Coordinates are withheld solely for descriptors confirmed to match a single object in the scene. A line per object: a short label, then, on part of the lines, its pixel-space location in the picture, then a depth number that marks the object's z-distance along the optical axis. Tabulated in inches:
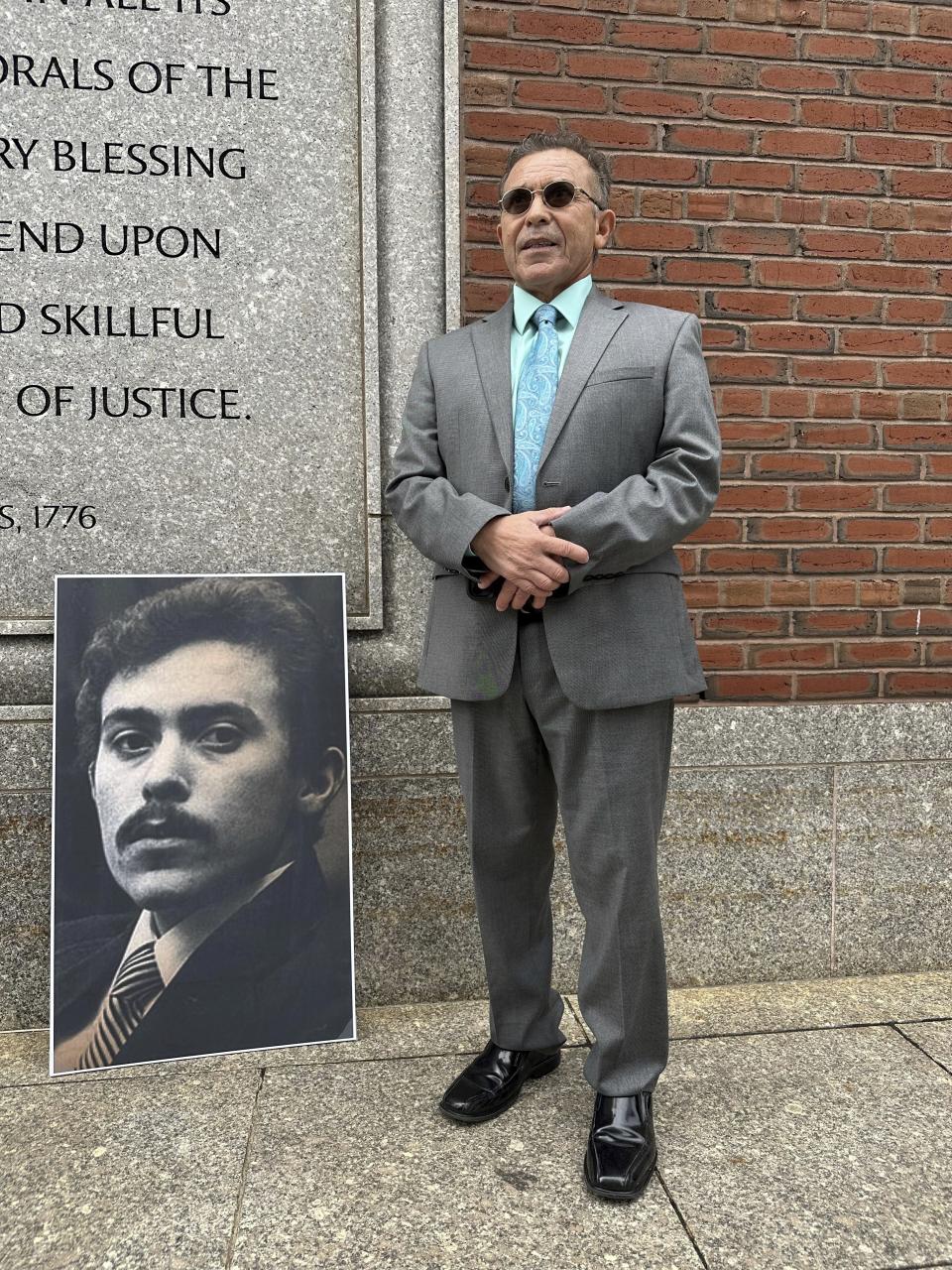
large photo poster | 108.2
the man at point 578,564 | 83.8
